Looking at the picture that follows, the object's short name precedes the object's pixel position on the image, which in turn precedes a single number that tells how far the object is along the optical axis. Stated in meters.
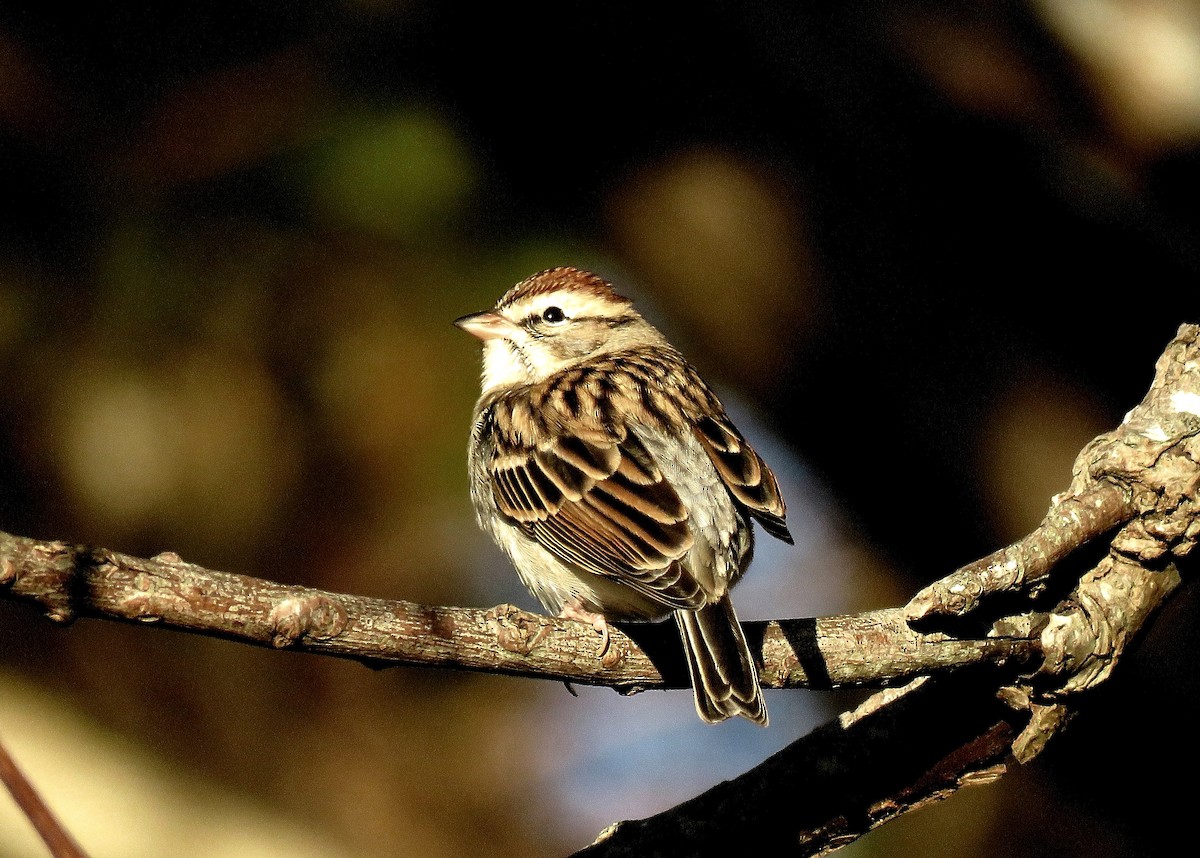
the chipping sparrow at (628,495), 7.00
